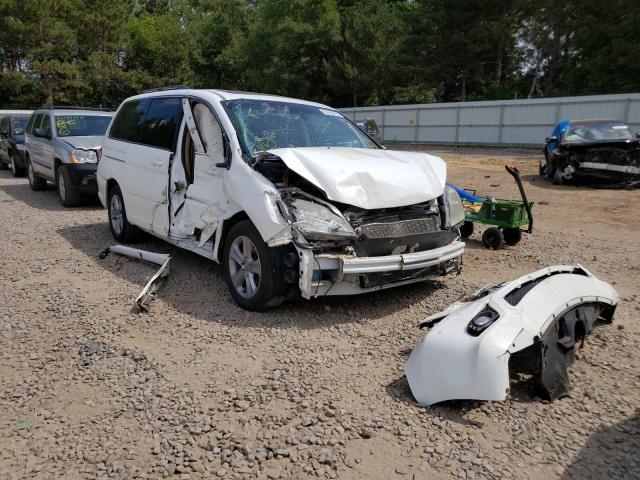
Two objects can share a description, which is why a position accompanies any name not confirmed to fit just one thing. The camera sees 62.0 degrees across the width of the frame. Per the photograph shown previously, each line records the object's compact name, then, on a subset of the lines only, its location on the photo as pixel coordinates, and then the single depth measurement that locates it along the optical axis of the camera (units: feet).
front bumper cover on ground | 9.89
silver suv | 32.71
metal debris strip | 15.53
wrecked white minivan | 13.79
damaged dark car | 39.06
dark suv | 49.83
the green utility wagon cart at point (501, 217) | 22.00
